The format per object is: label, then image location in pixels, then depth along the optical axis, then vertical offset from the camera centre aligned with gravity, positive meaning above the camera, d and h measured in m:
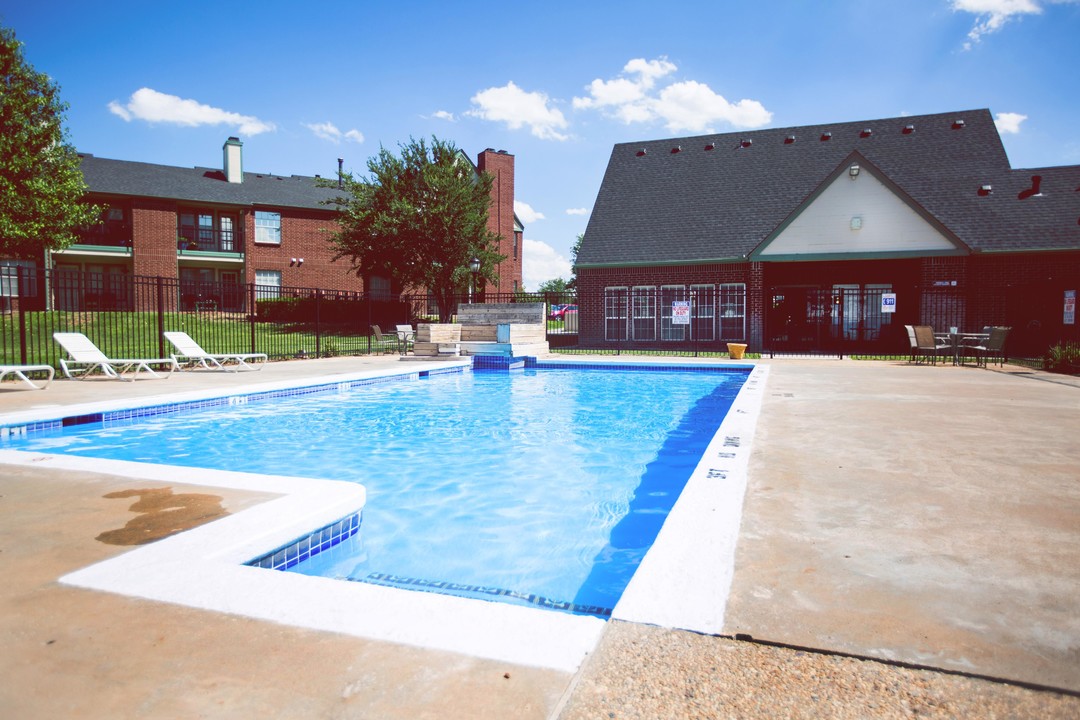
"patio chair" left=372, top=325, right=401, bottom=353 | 19.53 -0.18
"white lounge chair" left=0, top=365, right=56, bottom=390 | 8.45 -0.43
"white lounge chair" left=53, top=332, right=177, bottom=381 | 10.28 -0.38
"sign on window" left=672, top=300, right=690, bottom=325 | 18.53 +0.80
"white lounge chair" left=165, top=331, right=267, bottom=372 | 12.21 -0.38
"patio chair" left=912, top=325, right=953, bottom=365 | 14.63 -0.19
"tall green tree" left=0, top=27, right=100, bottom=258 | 17.67 +5.42
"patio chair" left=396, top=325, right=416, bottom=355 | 17.86 +0.00
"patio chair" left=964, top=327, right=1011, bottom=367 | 13.47 -0.27
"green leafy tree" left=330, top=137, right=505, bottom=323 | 23.67 +4.67
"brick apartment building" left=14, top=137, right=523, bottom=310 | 27.77 +5.26
